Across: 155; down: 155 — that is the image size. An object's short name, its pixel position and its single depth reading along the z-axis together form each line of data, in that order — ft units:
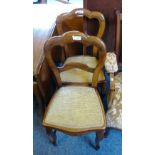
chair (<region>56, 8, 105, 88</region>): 5.87
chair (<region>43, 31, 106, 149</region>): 4.44
